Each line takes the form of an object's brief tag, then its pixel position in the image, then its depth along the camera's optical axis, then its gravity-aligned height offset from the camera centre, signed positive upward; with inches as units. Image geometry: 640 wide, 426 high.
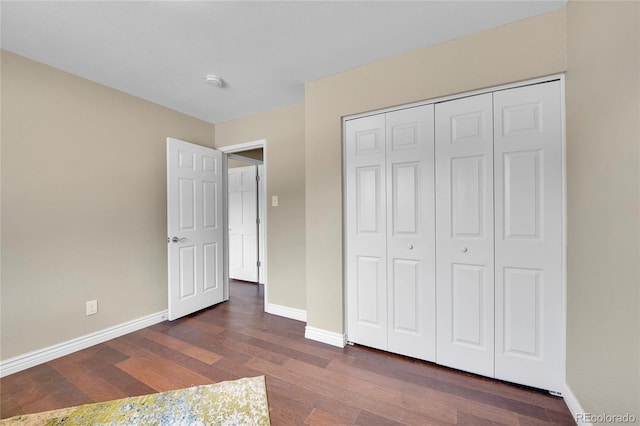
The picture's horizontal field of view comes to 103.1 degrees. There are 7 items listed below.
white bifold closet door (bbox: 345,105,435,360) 76.3 -6.7
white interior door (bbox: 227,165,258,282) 168.7 -8.0
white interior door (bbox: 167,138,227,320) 108.5 -7.4
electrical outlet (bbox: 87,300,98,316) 89.8 -33.9
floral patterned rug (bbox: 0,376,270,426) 56.6 -46.6
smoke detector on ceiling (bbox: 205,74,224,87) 88.4 +46.7
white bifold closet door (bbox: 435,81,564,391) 62.3 -6.6
